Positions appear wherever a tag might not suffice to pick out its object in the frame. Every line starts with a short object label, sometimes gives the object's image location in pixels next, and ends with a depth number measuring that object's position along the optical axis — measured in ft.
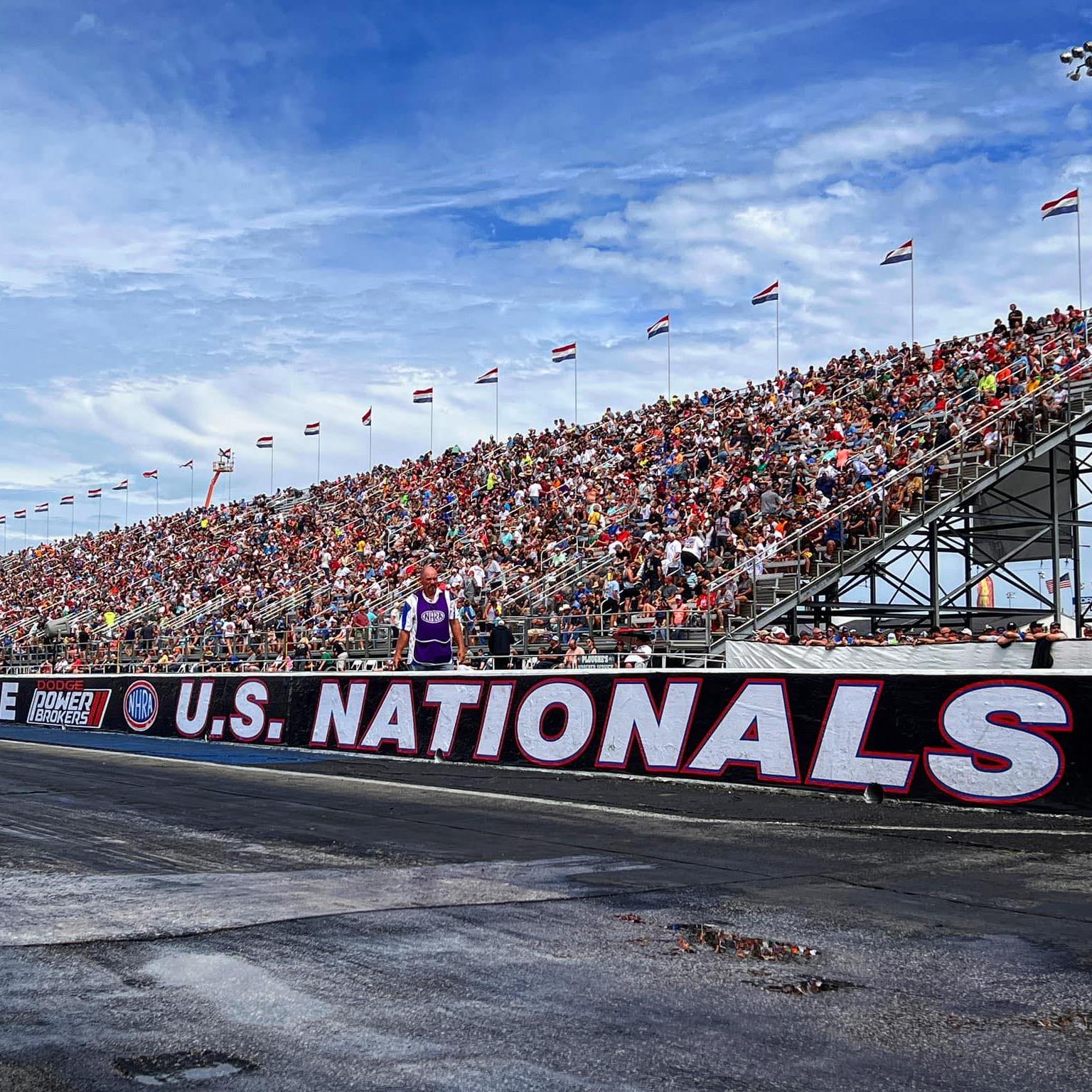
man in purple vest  48.11
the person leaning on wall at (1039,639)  44.47
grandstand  74.79
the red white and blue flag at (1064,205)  108.58
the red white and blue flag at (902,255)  124.67
